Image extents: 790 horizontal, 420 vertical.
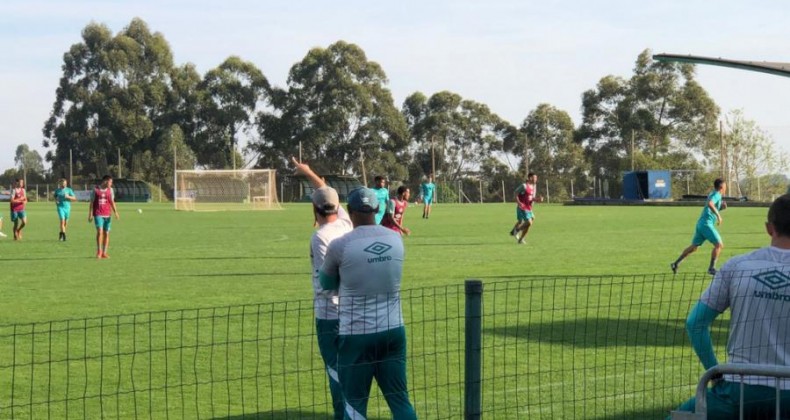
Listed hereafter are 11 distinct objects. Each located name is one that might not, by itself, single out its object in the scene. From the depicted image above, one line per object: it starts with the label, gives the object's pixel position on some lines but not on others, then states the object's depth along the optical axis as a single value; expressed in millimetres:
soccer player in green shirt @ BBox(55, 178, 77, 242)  28172
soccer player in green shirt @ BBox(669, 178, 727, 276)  16344
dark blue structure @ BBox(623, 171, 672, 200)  63750
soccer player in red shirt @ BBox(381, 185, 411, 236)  19569
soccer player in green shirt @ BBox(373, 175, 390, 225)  20633
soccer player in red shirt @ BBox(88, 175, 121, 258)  21266
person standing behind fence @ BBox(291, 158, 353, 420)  6223
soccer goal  66000
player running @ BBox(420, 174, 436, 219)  43219
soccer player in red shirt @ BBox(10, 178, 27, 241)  29156
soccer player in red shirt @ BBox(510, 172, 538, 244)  25172
